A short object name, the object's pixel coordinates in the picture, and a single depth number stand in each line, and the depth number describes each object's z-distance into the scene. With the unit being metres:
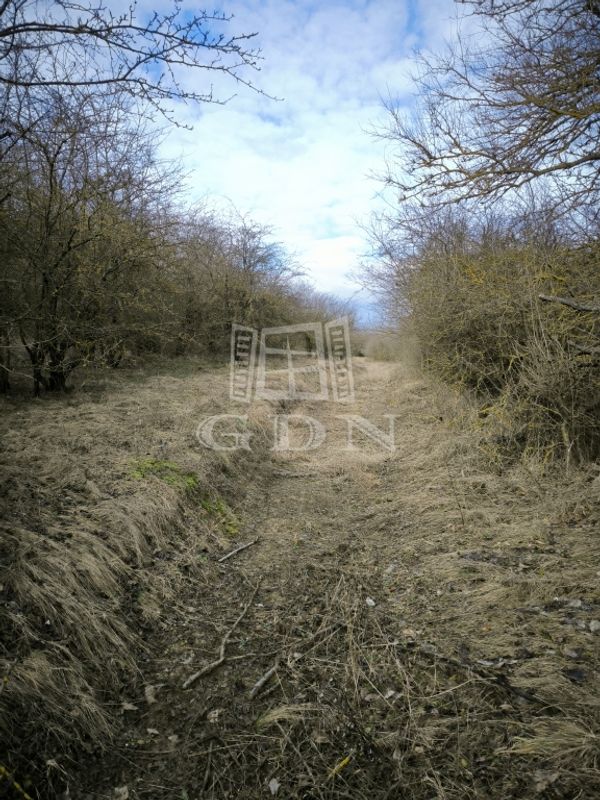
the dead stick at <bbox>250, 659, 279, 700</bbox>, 2.40
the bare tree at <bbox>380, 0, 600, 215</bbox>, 4.45
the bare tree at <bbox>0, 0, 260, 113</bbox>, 2.54
